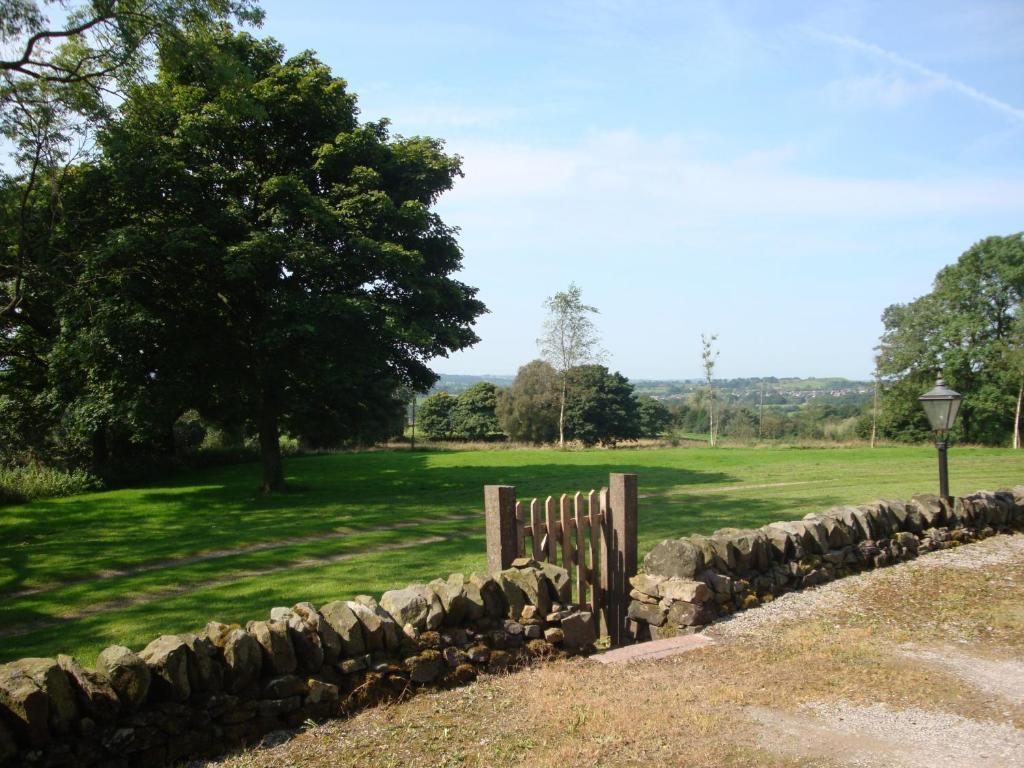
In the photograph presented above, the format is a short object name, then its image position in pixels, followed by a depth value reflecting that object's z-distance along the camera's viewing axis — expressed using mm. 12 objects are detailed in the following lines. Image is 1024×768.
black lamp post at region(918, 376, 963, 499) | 10711
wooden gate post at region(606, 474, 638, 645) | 6613
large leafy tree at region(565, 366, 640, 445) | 55000
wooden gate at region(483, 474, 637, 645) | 6141
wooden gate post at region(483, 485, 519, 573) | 6094
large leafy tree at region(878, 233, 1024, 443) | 48625
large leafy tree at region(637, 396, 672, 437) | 65062
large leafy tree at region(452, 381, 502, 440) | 63562
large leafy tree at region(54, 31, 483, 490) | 16016
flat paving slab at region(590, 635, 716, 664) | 5770
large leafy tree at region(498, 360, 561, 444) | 51969
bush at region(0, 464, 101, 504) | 19391
